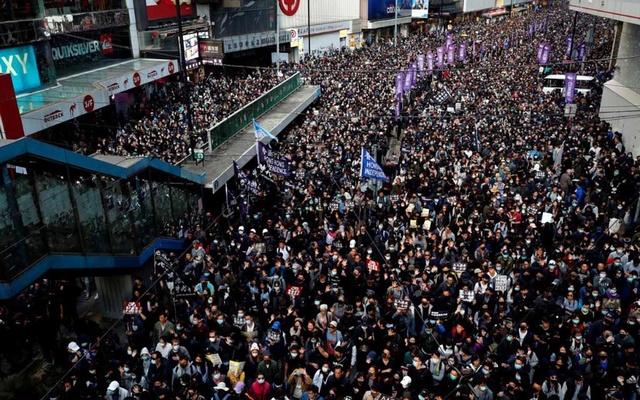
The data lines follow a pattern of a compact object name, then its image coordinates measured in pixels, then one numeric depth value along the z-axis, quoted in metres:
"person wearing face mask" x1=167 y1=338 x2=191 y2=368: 8.92
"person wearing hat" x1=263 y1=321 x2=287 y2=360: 9.34
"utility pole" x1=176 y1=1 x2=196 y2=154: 17.31
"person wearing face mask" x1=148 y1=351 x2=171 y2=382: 8.87
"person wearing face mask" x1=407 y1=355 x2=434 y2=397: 8.35
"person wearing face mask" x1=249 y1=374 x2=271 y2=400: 8.39
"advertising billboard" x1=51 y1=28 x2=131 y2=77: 25.03
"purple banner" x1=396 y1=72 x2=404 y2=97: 25.66
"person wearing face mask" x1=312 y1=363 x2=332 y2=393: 8.55
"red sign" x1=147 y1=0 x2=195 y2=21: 31.10
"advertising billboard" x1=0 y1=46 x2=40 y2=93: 20.42
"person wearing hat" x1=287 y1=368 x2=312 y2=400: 8.45
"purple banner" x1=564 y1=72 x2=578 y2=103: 22.91
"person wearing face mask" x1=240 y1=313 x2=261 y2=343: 9.87
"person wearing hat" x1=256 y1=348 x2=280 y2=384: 8.71
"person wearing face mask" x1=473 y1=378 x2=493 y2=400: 8.16
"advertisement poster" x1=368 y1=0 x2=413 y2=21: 66.19
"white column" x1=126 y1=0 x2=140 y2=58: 29.53
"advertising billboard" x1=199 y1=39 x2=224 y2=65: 25.34
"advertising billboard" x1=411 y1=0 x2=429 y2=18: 67.50
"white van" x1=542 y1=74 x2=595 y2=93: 28.69
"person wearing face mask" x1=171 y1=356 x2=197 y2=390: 8.80
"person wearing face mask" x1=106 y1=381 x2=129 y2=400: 8.36
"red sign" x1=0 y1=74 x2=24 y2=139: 14.72
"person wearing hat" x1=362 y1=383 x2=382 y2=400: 7.91
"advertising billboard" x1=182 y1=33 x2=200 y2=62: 28.72
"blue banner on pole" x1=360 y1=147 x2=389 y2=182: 14.95
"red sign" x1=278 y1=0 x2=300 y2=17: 39.23
